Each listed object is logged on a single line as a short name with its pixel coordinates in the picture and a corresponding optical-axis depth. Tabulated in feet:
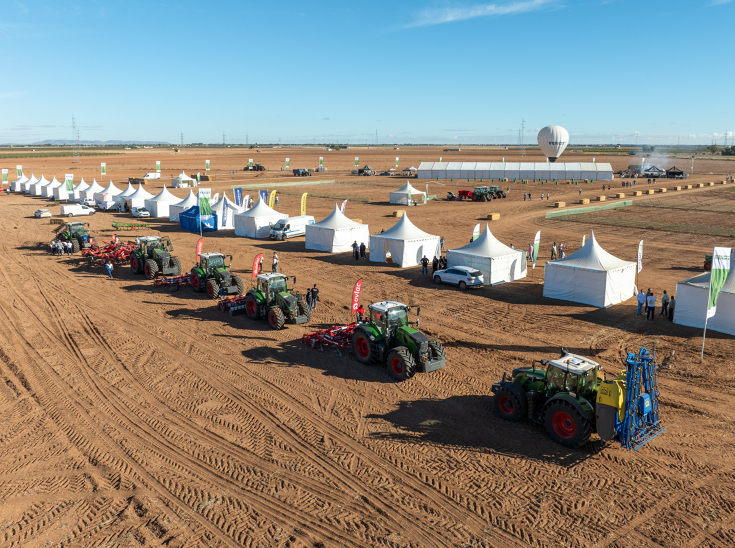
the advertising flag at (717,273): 52.47
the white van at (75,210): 163.84
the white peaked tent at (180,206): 150.30
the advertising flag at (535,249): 88.58
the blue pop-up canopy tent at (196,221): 135.03
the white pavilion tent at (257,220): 125.49
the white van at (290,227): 123.24
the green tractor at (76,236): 109.70
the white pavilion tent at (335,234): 107.65
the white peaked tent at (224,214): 138.31
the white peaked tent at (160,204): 160.25
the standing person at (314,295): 70.03
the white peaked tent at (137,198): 165.27
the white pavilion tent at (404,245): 94.32
